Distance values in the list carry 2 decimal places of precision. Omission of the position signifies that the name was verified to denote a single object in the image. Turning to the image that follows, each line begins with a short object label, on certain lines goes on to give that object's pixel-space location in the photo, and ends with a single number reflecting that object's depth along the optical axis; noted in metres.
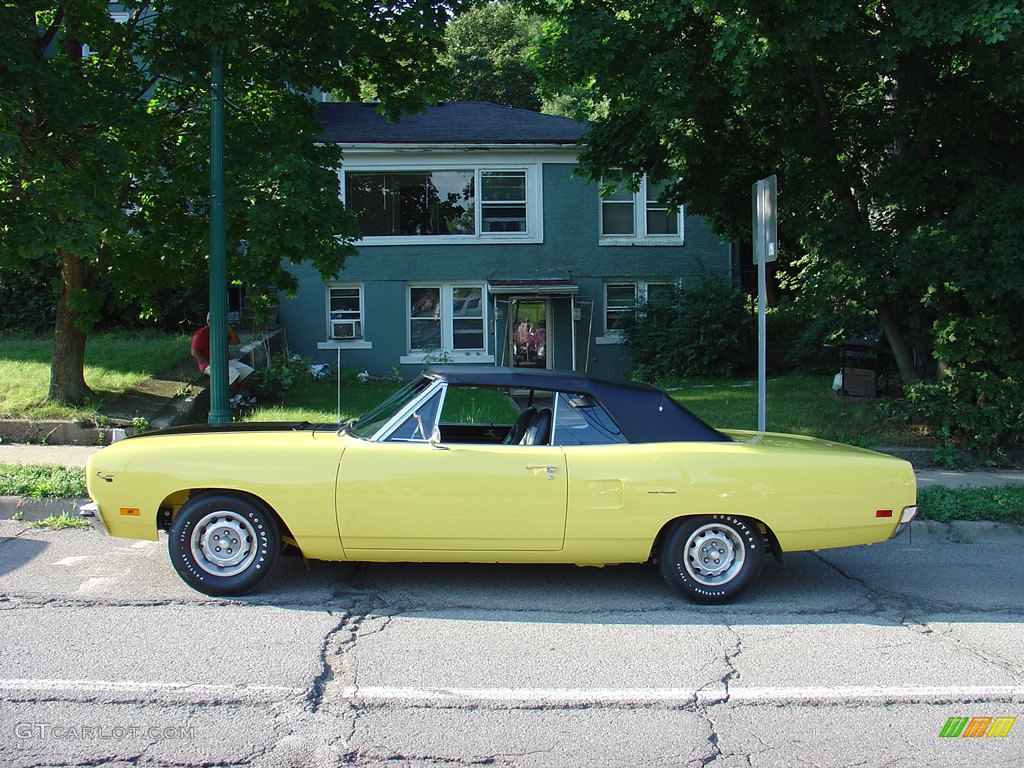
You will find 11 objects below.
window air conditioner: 20.19
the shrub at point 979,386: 10.05
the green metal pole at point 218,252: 8.18
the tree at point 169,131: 8.66
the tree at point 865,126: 8.62
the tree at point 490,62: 36.72
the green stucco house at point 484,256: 20.31
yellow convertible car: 5.34
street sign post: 7.91
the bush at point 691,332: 18.52
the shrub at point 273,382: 14.30
